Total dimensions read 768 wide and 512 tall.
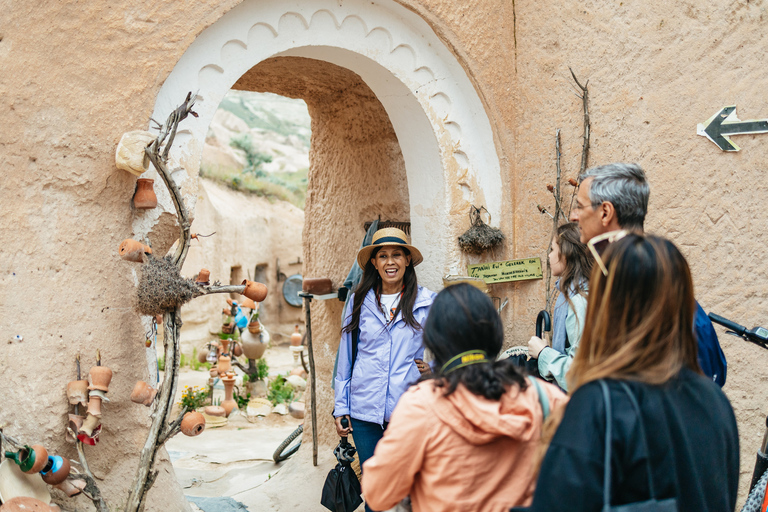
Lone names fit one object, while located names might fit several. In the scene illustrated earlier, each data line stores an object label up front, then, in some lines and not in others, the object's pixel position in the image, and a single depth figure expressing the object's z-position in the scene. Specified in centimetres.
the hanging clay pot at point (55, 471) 233
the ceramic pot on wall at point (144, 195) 261
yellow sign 350
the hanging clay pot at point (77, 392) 249
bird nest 245
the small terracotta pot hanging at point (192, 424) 261
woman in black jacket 117
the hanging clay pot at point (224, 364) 770
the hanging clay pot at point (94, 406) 247
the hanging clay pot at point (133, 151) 247
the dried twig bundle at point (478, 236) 357
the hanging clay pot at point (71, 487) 240
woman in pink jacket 135
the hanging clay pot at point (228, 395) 743
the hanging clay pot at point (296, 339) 946
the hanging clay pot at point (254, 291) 279
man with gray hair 194
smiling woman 287
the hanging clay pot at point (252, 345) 822
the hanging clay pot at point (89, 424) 247
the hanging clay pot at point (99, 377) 250
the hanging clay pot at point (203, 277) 270
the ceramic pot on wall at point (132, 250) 246
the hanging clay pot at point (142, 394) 256
